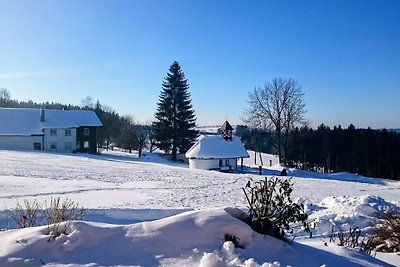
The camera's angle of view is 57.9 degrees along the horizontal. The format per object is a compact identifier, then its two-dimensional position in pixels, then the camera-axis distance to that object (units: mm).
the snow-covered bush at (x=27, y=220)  6102
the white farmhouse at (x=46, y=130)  42781
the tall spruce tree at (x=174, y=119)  45094
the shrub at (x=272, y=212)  4652
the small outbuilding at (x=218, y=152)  36875
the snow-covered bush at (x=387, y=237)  6041
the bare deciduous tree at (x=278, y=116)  40656
